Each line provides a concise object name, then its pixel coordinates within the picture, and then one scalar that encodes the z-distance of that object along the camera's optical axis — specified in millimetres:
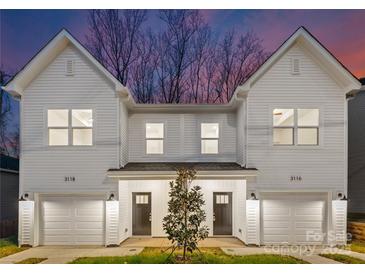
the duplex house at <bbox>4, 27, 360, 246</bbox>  11086
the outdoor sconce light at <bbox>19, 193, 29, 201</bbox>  11094
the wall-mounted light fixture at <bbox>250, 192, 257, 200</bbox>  11046
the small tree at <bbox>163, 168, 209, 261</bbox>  8516
